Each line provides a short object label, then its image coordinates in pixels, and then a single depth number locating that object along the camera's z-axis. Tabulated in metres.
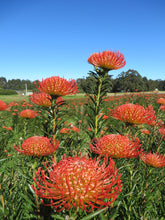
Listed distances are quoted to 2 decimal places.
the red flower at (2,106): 0.68
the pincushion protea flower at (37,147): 0.29
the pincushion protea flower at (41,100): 0.43
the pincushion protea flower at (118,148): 0.27
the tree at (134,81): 31.54
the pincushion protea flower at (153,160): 0.37
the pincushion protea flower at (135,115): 0.34
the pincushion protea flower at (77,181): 0.17
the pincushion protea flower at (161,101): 0.76
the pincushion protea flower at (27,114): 0.74
